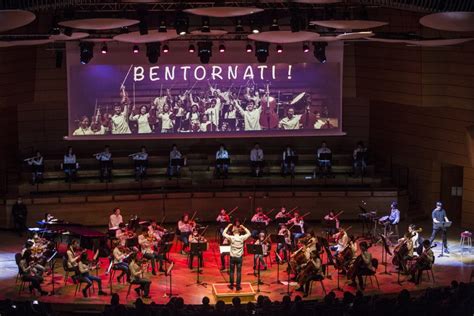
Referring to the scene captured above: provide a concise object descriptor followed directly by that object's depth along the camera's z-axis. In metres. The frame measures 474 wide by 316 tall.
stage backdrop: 24.31
